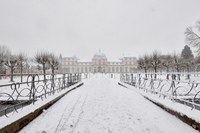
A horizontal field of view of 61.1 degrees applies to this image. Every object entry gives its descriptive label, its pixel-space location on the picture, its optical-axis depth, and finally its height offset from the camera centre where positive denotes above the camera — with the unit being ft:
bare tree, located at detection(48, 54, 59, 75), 98.02 +6.25
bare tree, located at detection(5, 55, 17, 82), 90.02 +5.95
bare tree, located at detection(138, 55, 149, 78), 109.50 +5.94
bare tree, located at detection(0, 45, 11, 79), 91.03 +11.47
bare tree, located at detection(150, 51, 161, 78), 99.86 +6.40
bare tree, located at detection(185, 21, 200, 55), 77.24 +15.10
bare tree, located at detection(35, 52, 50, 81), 90.01 +7.36
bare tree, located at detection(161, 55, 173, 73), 108.27 +6.55
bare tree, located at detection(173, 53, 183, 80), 100.39 +5.54
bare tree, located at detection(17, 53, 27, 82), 100.27 +8.41
